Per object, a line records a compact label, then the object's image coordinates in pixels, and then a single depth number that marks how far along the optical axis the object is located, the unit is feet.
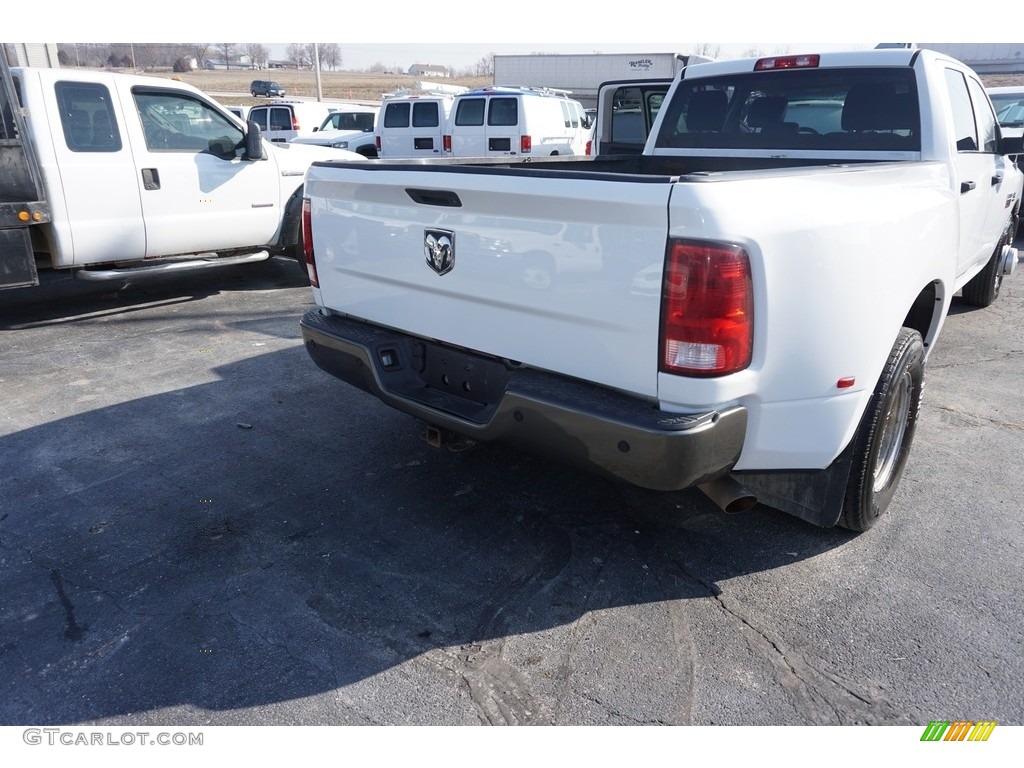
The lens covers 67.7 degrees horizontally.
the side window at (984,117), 16.42
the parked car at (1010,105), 37.73
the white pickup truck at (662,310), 7.76
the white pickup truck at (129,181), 19.40
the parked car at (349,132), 58.90
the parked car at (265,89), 120.78
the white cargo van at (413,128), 57.67
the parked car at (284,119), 65.92
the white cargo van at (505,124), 54.13
